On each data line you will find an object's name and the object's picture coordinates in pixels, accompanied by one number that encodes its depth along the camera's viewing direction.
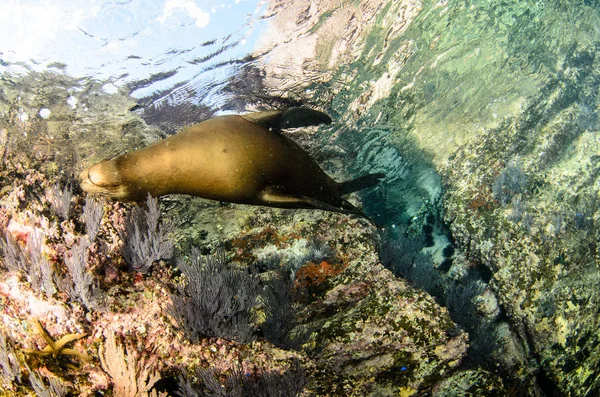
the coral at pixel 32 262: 2.38
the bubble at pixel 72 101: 5.05
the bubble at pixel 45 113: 5.11
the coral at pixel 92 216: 2.75
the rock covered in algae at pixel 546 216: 5.07
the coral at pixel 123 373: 2.21
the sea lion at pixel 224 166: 2.64
